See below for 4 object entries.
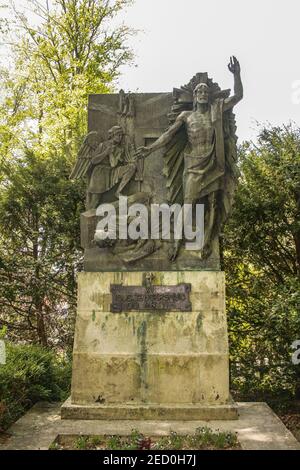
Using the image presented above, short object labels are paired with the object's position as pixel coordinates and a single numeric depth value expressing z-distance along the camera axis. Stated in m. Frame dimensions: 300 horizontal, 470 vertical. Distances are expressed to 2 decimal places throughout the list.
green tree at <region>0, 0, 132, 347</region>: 11.55
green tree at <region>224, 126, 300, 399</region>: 9.79
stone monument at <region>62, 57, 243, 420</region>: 6.98
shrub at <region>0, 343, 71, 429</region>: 6.77
